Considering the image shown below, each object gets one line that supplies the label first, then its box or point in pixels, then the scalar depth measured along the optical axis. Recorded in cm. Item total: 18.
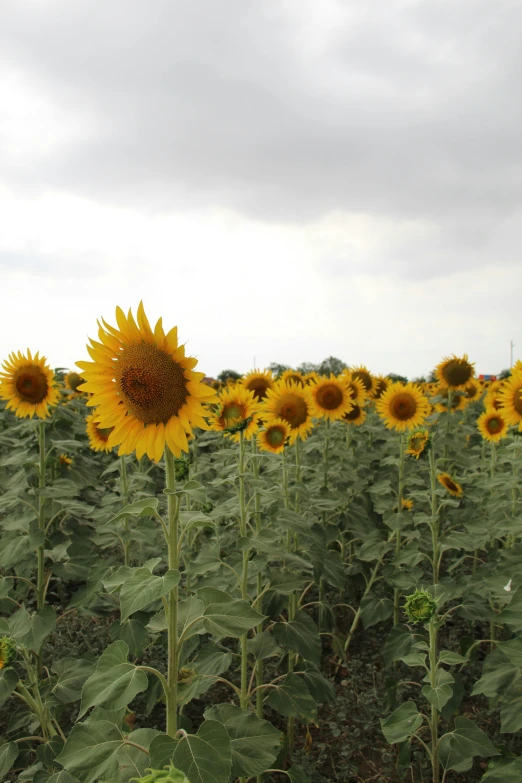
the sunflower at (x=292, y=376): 479
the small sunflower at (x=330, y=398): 484
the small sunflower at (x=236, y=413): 316
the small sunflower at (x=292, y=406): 421
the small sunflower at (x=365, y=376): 605
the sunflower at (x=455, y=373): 598
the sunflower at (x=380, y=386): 632
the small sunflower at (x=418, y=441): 378
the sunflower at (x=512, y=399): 383
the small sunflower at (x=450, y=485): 459
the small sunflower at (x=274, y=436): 390
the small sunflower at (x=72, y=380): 703
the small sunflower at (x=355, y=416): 532
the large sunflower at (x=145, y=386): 193
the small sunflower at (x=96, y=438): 499
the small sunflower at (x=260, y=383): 466
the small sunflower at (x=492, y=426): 543
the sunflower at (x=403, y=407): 509
